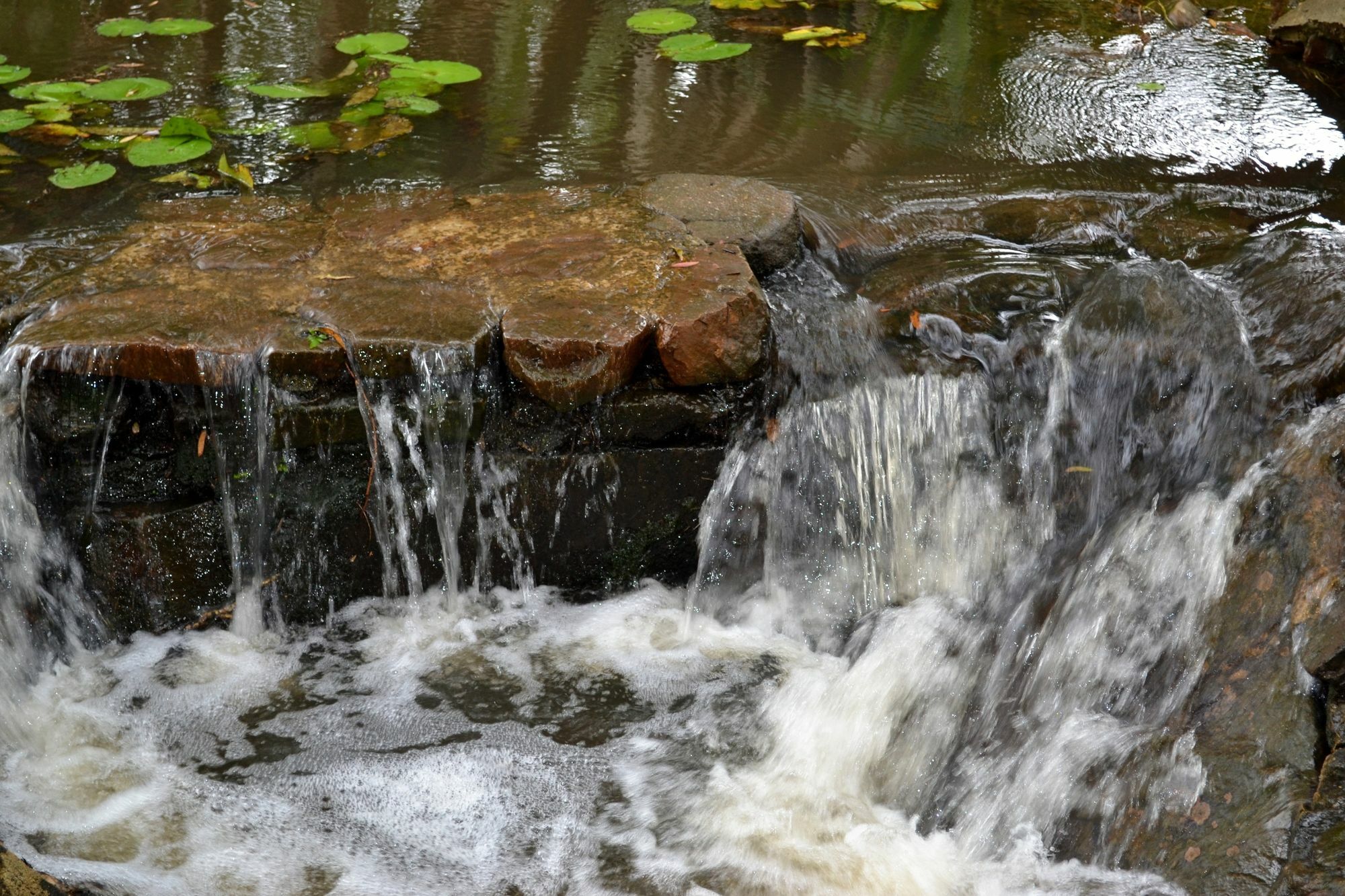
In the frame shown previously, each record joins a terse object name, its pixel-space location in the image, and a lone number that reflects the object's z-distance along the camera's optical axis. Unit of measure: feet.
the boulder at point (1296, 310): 8.99
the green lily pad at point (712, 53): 16.06
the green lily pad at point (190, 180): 12.05
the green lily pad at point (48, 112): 13.73
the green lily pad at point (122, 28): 16.65
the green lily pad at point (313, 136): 13.16
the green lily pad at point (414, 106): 14.11
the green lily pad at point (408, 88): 14.53
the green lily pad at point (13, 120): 13.28
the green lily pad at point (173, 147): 12.44
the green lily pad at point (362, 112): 13.89
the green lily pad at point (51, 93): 14.26
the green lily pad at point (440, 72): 15.10
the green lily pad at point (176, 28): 16.60
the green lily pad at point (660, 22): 17.29
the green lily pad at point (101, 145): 13.00
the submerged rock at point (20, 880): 5.92
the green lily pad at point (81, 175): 12.00
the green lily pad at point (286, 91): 14.49
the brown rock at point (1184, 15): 18.15
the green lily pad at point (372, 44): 15.84
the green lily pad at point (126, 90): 14.29
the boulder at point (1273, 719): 6.13
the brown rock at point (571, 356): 8.75
